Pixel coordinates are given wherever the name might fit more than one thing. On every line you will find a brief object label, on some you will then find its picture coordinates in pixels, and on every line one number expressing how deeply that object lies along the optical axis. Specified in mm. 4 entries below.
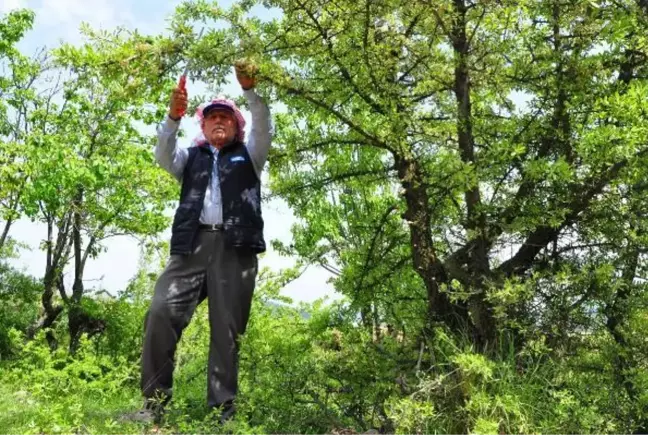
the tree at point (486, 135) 3592
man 3939
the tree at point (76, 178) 10758
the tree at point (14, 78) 13180
